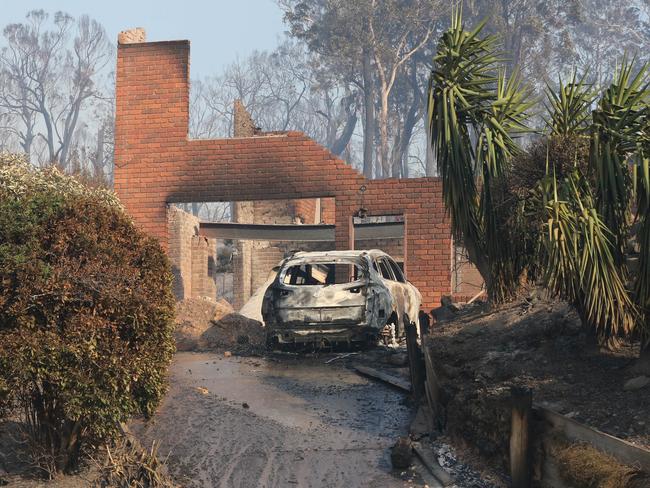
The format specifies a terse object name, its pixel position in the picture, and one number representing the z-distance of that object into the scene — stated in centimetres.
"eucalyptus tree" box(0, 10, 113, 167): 6322
